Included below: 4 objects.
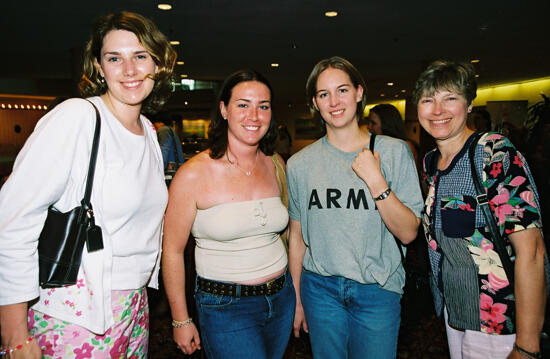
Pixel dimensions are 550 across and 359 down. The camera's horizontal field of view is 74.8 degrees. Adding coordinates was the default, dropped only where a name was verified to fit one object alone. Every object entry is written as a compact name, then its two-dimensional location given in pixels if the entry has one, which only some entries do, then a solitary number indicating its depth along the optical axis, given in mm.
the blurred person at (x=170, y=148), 4203
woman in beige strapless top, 1620
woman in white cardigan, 1078
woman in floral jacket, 1333
